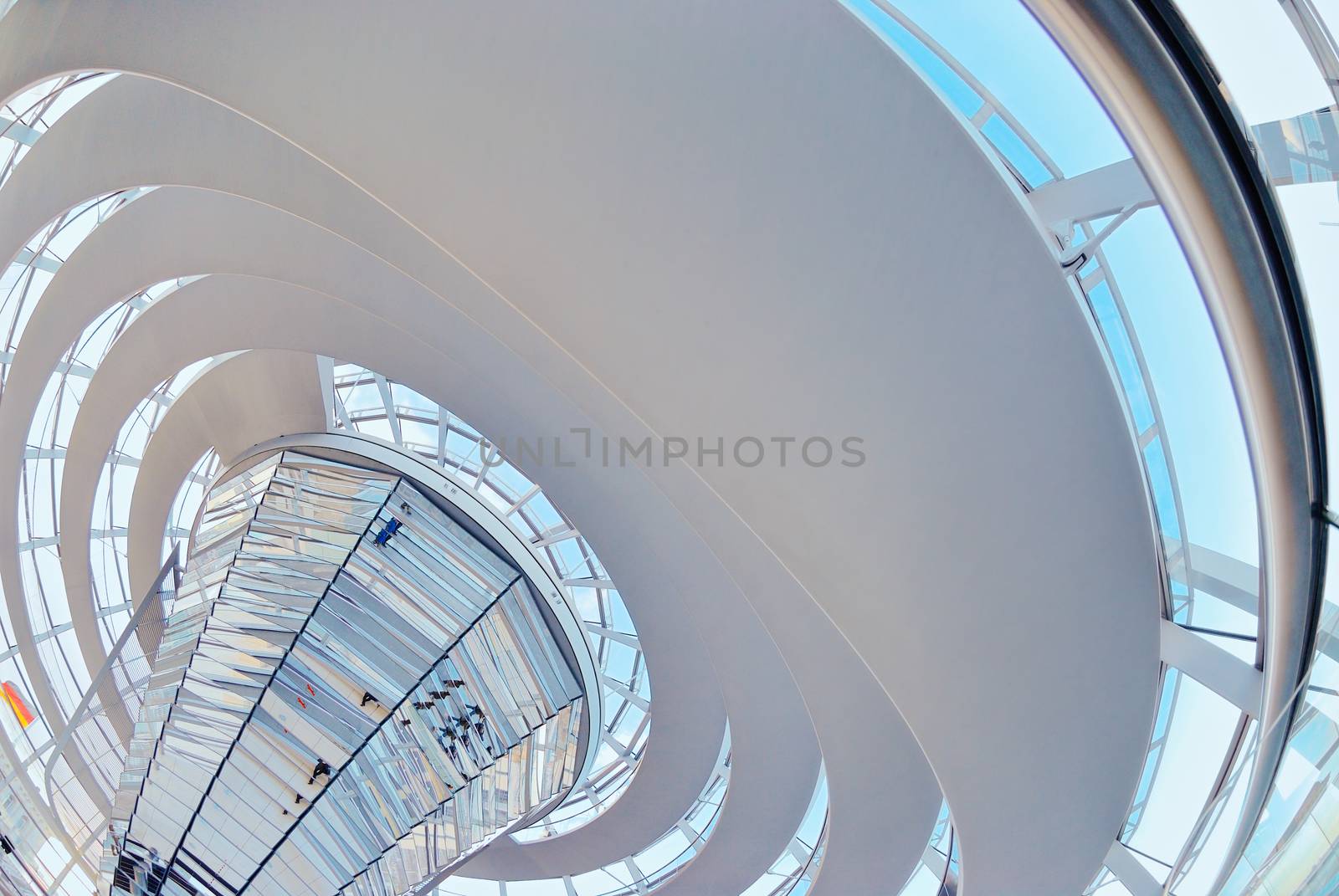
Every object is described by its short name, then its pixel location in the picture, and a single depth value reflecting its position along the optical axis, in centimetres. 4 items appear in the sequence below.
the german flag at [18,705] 2338
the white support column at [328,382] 1945
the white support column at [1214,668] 825
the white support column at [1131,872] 1119
